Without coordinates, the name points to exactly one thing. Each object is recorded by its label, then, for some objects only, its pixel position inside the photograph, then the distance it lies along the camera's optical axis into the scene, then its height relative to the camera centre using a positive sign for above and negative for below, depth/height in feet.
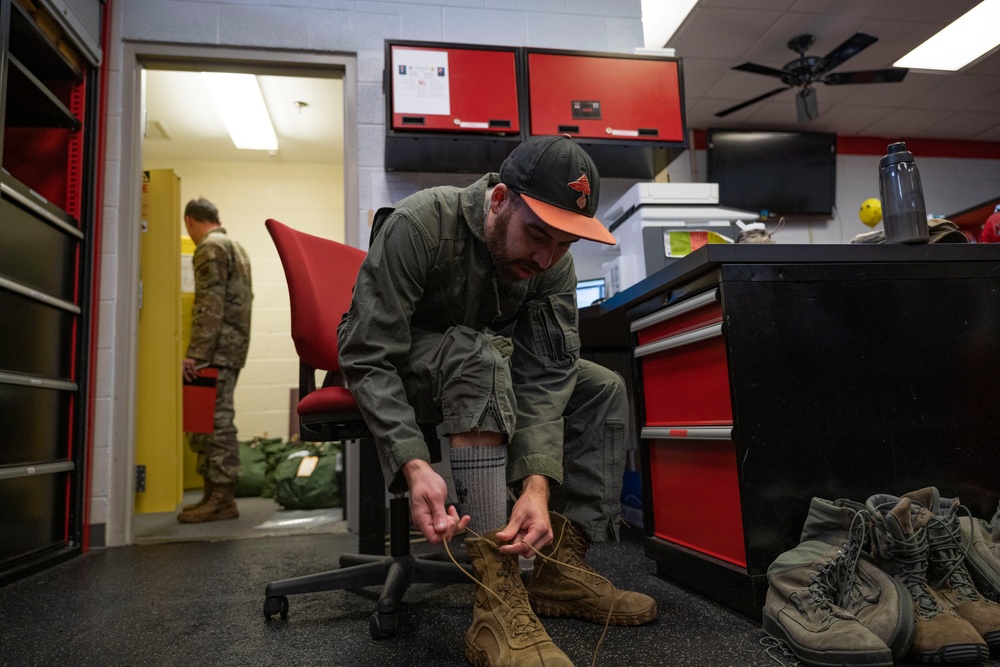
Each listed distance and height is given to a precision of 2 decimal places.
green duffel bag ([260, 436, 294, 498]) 12.75 -0.92
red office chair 4.13 -0.06
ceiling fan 12.81 +6.61
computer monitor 7.62 +1.25
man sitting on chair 3.25 +0.11
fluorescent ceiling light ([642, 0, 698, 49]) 12.45 +7.51
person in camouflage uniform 9.84 +1.12
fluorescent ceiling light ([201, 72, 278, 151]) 13.03 +6.72
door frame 7.68 +2.82
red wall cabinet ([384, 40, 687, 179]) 7.79 +3.69
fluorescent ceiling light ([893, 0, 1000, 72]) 13.32 +7.38
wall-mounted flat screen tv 17.08 +5.80
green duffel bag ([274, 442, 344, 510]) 10.79 -1.24
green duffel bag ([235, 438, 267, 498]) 13.08 -1.23
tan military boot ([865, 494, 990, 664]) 3.00 -1.00
